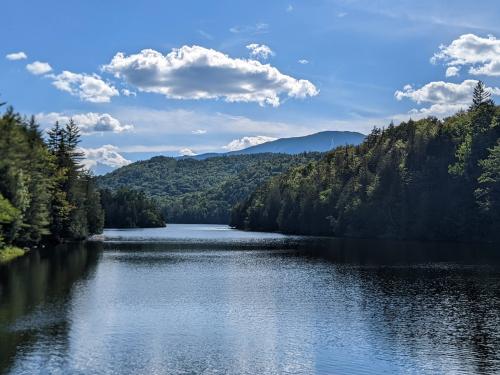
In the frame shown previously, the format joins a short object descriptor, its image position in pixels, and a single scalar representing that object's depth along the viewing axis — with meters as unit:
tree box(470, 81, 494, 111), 174.62
